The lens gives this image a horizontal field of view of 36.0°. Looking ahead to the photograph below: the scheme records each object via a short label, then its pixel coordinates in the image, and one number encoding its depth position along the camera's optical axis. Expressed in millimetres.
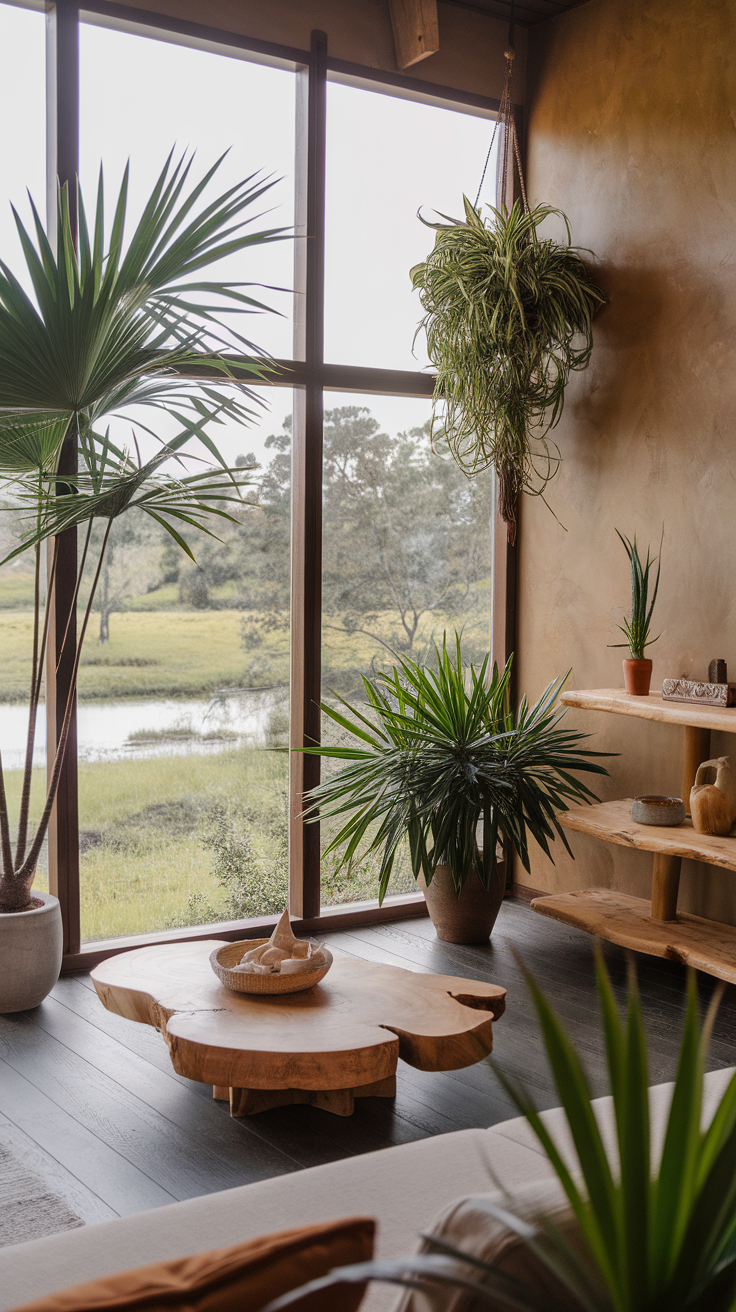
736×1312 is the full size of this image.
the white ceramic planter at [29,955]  3330
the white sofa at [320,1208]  1471
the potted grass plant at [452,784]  3873
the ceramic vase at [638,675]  3953
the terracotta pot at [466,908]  4066
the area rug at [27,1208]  2229
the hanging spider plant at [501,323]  4105
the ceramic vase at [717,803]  3670
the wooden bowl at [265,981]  2799
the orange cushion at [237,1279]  838
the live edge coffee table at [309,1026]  2482
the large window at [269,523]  3768
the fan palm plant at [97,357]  3148
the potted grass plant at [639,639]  3930
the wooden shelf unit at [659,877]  3516
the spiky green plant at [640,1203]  734
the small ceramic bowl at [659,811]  3814
